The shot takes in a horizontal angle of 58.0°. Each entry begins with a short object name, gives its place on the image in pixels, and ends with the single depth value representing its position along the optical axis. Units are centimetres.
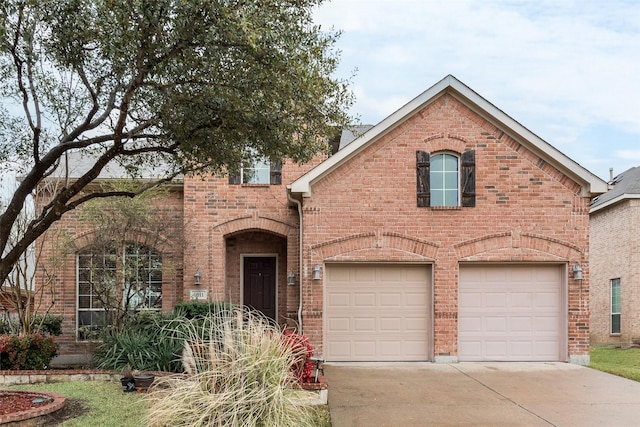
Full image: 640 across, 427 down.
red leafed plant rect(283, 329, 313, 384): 855
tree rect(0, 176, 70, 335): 1173
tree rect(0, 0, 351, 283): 641
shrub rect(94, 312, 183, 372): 1026
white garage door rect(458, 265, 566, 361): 1270
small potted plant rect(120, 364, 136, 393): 912
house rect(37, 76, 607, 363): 1254
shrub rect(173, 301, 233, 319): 1290
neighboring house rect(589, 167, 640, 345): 1934
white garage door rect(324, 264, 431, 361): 1271
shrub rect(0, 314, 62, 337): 1277
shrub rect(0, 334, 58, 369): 1054
